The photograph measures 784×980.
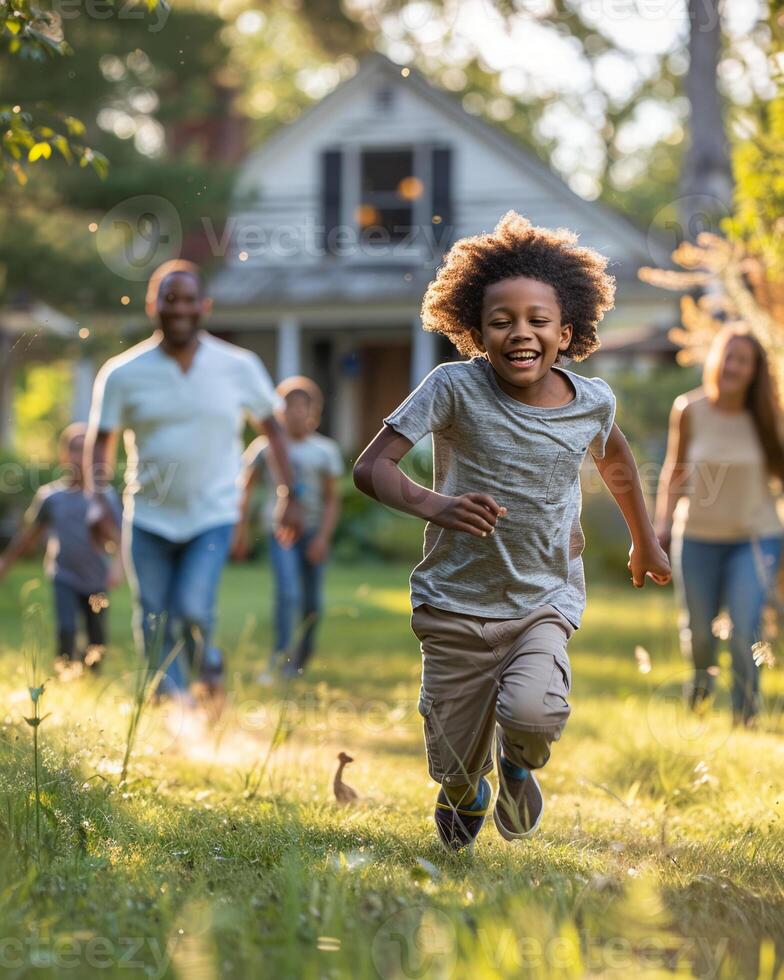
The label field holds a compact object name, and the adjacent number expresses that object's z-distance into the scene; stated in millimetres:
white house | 22203
